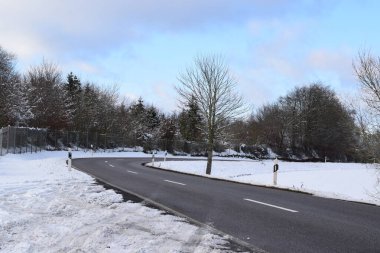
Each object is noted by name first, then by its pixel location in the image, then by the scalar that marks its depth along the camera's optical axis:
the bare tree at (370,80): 18.22
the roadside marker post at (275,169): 20.14
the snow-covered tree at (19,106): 52.49
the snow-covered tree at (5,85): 51.16
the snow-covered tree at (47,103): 57.38
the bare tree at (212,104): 39.38
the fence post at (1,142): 37.92
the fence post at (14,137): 41.18
